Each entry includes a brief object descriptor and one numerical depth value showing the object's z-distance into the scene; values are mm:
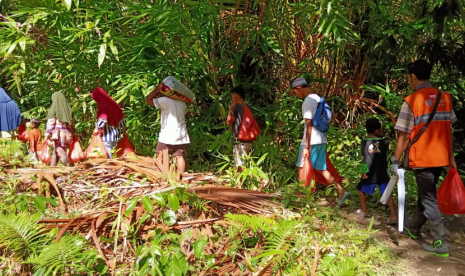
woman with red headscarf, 4828
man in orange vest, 3021
